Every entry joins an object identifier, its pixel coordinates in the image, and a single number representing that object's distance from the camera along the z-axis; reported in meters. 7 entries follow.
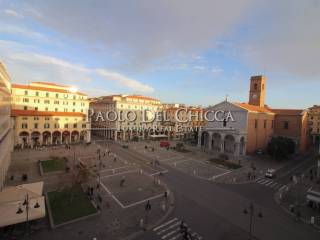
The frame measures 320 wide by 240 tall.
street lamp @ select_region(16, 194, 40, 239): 17.11
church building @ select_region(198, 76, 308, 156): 52.81
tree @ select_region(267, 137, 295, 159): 47.64
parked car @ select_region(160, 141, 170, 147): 64.56
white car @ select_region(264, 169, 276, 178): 36.25
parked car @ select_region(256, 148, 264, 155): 54.86
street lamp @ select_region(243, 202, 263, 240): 21.99
